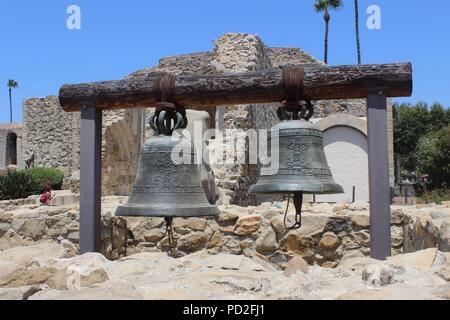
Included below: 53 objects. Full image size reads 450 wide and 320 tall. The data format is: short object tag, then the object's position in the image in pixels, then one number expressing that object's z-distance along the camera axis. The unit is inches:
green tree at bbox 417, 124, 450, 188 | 879.7
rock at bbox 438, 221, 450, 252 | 117.3
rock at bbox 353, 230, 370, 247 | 201.4
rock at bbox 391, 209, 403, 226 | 201.6
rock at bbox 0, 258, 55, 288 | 99.7
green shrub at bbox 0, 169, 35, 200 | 522.8
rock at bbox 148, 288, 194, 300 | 86.3
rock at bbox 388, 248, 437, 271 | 102.9
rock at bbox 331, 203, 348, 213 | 227.8
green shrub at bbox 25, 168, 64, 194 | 854.5
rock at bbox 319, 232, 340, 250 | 203.6
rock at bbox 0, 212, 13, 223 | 200.1
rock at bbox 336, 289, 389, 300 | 79.8
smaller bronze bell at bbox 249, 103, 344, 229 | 112.2
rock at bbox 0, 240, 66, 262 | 147.0
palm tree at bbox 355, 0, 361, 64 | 1155.3
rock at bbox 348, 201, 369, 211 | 231.0
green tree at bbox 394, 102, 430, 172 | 1202.0
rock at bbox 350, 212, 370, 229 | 202.2
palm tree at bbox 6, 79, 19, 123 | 2114.9
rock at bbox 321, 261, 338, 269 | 202.6
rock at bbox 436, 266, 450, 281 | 91.3
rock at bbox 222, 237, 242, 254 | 213.2
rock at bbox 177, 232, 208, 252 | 217.2
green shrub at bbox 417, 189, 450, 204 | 336.8
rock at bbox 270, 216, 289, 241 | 205.6
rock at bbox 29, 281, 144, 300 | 82.7
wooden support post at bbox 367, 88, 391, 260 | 120.7
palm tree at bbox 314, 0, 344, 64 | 1175.1
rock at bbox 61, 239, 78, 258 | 195.1
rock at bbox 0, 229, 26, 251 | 196.4
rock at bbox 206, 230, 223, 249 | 215.6
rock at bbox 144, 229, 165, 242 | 221.1
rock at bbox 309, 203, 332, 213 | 224.4
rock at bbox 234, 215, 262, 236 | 211.5
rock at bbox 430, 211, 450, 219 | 151.9
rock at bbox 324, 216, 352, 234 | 204.4
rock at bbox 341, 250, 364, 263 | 201.3
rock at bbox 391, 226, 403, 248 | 200.1
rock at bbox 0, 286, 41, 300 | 84.6
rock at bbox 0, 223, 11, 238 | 198.8
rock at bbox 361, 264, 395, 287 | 90.7
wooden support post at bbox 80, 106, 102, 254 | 136.6
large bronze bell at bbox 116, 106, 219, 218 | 111.3
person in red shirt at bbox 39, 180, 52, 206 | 402.1
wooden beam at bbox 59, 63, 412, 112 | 120.0
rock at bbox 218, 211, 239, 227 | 215.2
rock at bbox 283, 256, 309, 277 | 113.0
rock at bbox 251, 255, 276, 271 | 157.6
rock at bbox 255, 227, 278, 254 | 206.7
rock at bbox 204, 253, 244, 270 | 128.0
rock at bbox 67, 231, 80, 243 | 203.9
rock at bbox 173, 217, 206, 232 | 217.5
